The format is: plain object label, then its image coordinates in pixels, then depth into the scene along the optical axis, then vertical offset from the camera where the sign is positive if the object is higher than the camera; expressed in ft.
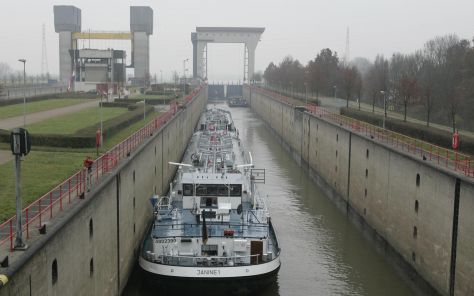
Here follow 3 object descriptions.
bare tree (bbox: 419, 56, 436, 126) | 237.78 +5.14
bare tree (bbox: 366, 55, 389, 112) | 239.62 +1.98
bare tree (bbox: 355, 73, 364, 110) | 228.43 -0.20
